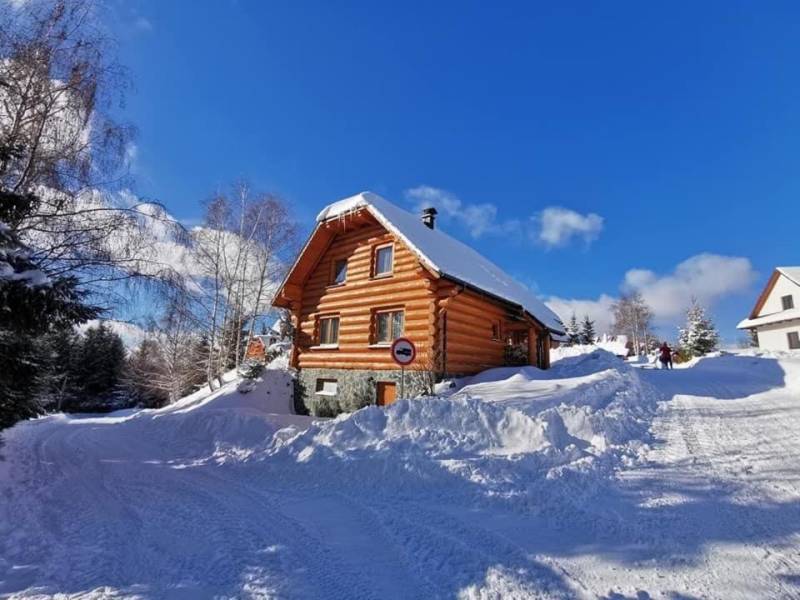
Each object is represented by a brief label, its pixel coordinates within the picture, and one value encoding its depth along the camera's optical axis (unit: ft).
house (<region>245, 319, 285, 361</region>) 109.31
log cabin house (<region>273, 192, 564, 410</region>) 45.03
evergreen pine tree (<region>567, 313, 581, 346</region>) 176.88
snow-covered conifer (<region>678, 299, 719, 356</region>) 134.62
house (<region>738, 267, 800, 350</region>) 104.94
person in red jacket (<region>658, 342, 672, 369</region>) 79.51
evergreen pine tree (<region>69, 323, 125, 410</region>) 129.18
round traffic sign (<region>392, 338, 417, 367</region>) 31.32
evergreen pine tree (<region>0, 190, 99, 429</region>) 14.82
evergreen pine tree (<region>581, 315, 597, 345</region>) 181.57
